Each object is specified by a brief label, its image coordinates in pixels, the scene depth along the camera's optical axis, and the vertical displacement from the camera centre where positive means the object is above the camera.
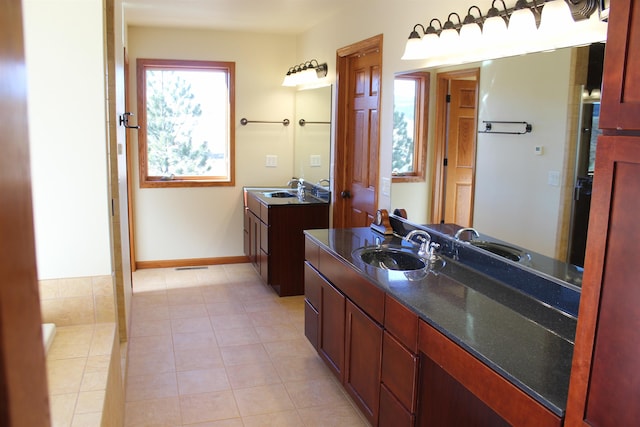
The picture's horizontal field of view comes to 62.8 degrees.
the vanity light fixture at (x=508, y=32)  1.97 +0.52
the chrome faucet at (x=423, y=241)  2.72 -0.50
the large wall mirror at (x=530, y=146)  1.93 +0.02
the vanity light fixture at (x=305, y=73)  4.64 +0.67
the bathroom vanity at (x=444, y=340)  1.52 -0.65
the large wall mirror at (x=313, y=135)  4.67 +0.11
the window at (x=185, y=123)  5.28 +0.22
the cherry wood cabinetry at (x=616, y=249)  1.01 -0.19
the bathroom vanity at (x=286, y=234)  4.47 -0.76
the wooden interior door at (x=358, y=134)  3.82 +0.10
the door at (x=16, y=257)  0.34 -0.08
